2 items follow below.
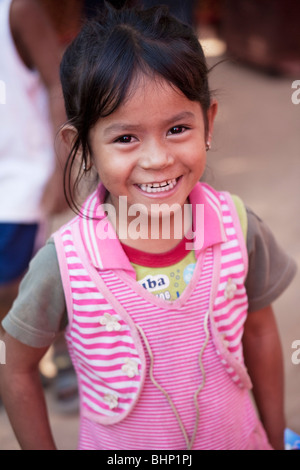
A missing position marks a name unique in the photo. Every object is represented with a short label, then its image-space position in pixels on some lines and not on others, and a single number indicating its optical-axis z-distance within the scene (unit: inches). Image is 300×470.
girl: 40.8
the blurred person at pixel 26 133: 56.6
